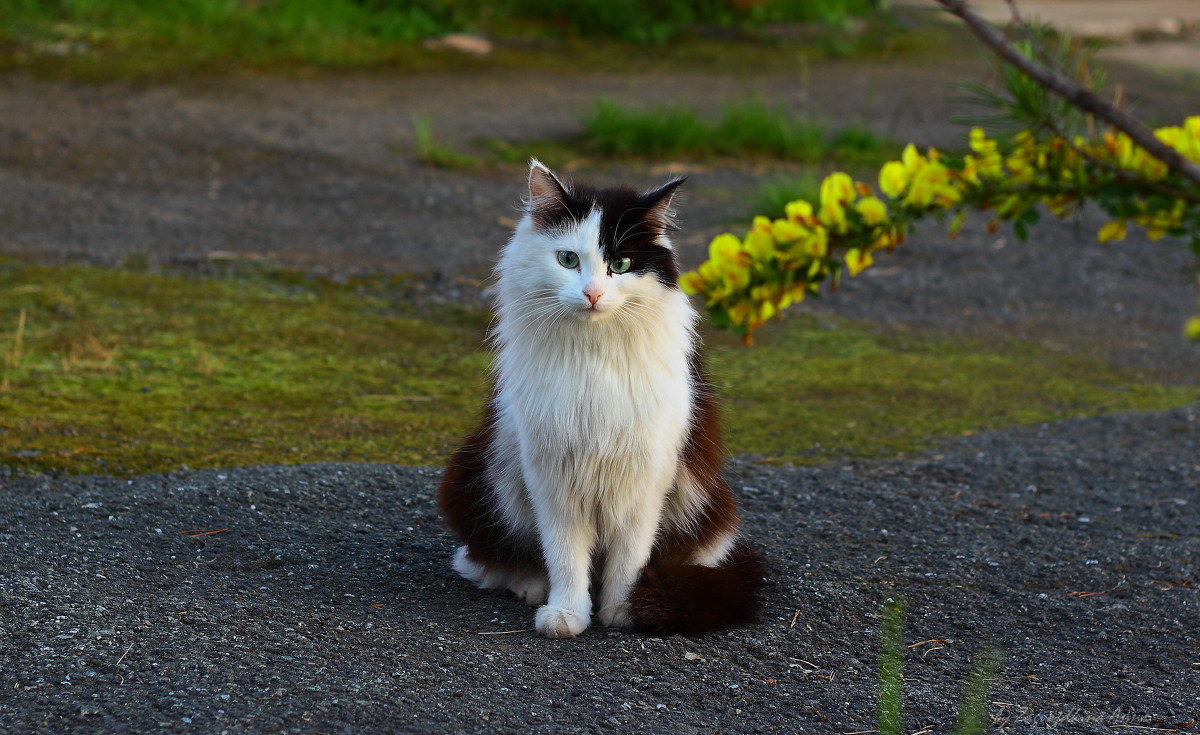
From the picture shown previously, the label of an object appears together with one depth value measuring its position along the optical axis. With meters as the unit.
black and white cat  4.92
